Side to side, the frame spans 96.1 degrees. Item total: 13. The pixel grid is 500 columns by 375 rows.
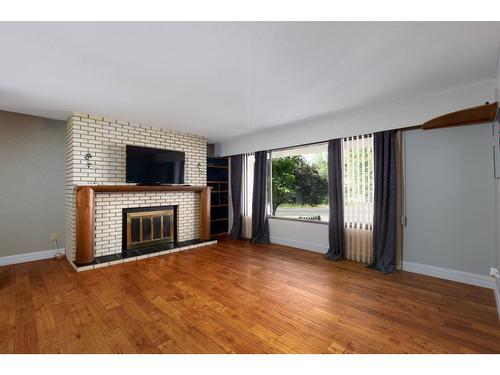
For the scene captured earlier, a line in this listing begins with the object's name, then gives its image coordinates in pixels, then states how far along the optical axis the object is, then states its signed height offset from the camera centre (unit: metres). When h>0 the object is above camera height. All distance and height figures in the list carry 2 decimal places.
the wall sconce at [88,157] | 3.58 +0.56
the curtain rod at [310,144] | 3.03 +0.87
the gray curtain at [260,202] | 4.89 -0.24
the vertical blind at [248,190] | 5.33 +0.03
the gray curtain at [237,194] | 5.42 -0.07
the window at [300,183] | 4.30 +0.16
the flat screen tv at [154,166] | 3.84 +0.47
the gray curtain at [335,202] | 3.71 -0.19
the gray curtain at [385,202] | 3.14 -0.17
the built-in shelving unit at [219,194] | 5.75 -0.07
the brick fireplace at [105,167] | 3.54 +0.41
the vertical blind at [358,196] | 3.46 -0.09
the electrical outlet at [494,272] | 2.24 -0.87
